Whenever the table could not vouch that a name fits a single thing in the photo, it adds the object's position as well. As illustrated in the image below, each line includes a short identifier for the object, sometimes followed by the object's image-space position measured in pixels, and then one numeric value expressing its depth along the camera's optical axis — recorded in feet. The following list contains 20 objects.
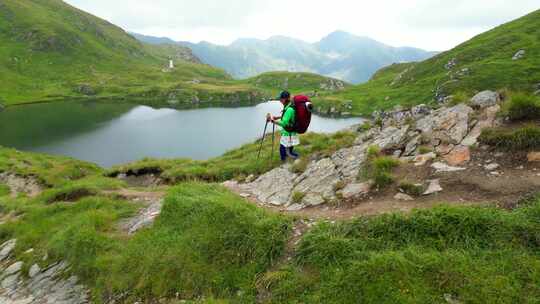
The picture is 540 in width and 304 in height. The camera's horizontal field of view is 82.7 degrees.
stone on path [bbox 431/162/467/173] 31.91
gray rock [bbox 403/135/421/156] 39.83
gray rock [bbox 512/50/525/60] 292.10
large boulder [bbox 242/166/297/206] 42.42
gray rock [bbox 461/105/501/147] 35.14
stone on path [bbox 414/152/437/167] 35.19
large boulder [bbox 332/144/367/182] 39.86
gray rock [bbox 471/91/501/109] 40.61
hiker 46.34
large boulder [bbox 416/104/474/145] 37.76
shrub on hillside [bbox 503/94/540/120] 32.83
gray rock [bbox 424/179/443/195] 29.69
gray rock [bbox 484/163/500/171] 30.16
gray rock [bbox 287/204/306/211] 36.69
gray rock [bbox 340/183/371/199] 34.06
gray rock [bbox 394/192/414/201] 30.26
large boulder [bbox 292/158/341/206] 37.16
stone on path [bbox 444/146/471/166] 32.99
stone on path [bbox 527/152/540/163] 28.95
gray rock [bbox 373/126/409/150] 42.86
